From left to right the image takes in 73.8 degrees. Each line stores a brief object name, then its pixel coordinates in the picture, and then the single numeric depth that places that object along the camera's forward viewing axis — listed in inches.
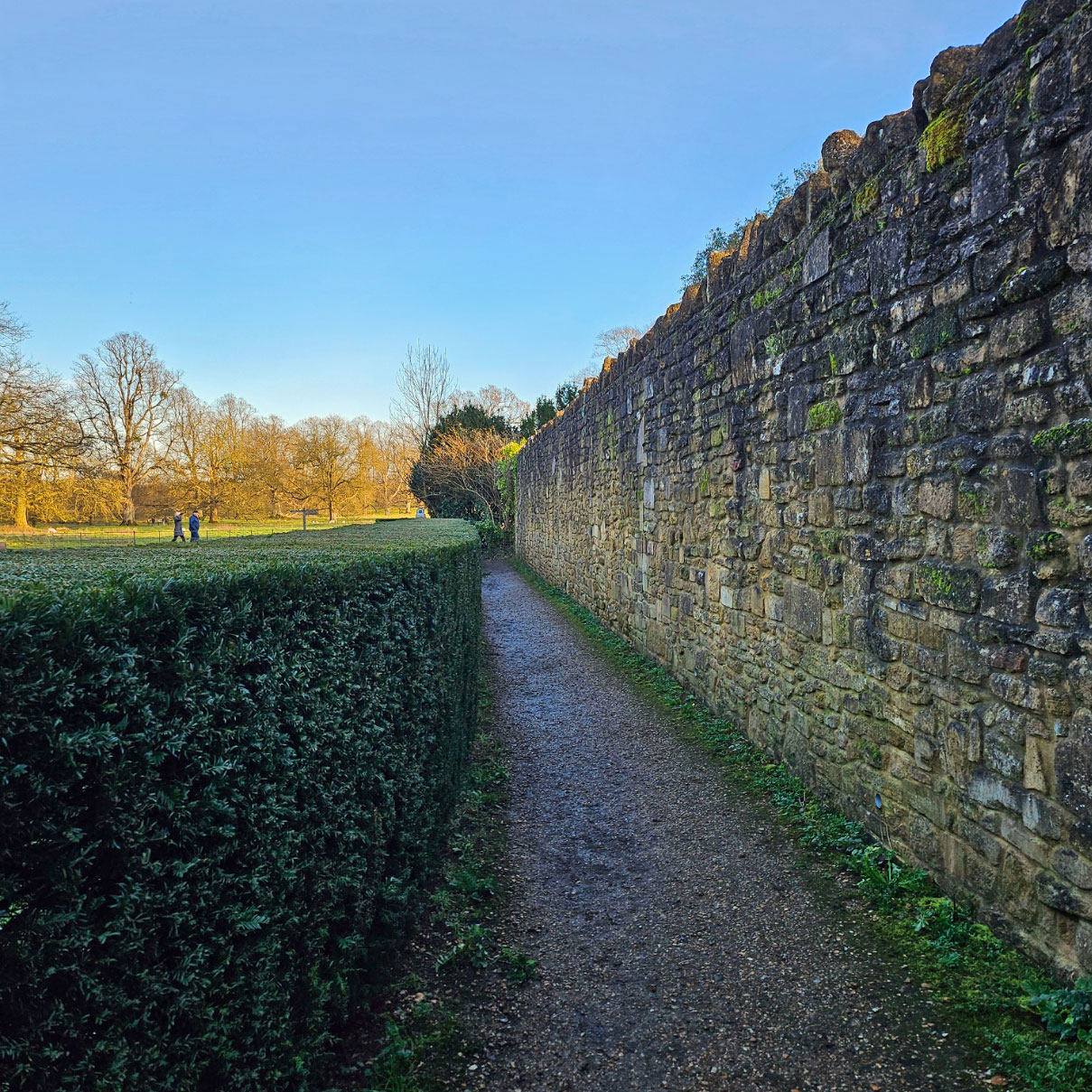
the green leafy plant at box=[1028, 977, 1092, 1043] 93.3
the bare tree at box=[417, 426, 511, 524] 1160.8
